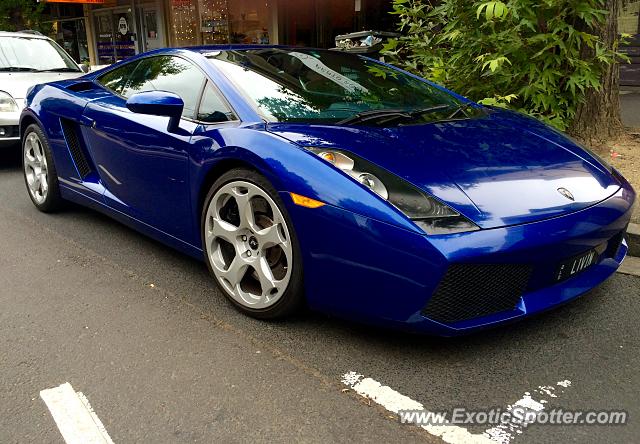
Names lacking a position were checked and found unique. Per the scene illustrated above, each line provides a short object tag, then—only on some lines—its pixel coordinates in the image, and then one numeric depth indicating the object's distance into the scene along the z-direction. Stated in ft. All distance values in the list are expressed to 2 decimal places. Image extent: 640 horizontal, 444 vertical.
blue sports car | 7.32
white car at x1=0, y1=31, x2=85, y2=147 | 20.44
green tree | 15.52
